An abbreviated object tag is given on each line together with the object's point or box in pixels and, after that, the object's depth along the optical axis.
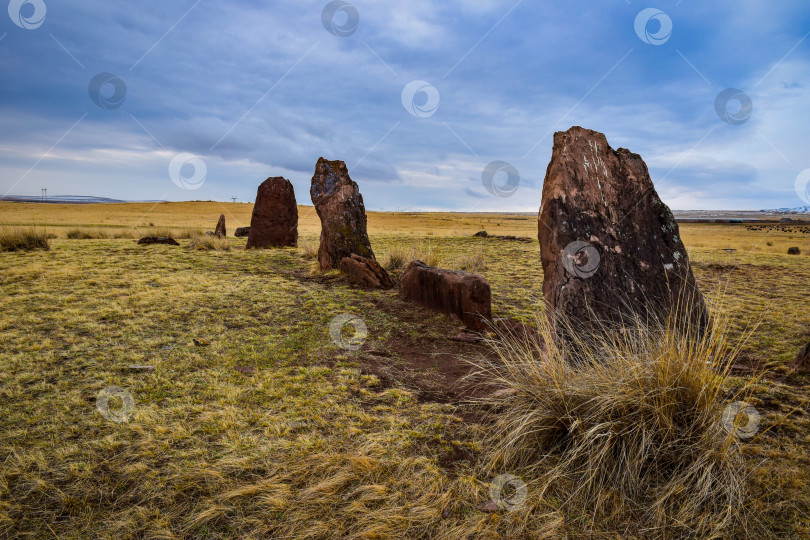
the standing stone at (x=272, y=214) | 15.55
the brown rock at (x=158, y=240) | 15.22
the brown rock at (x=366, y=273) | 9.25
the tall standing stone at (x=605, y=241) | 4.83
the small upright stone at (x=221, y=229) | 19.67
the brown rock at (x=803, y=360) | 4.67
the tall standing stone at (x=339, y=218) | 10.77
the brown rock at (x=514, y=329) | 5.92
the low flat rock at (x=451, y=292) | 6.53
